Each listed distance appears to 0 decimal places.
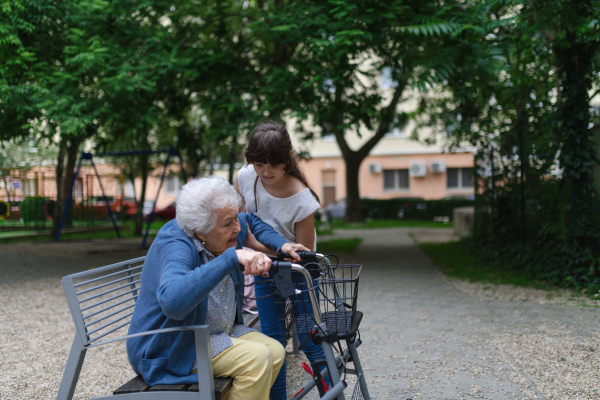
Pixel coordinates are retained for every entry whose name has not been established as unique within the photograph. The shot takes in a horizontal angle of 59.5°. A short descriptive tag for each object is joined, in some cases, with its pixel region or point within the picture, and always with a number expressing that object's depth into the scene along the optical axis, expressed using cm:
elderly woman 225
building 3097
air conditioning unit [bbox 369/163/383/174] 3173
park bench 216
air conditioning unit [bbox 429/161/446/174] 3056
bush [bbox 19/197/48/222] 1384
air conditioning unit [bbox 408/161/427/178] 3080
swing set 1177
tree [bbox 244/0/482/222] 732
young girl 274
